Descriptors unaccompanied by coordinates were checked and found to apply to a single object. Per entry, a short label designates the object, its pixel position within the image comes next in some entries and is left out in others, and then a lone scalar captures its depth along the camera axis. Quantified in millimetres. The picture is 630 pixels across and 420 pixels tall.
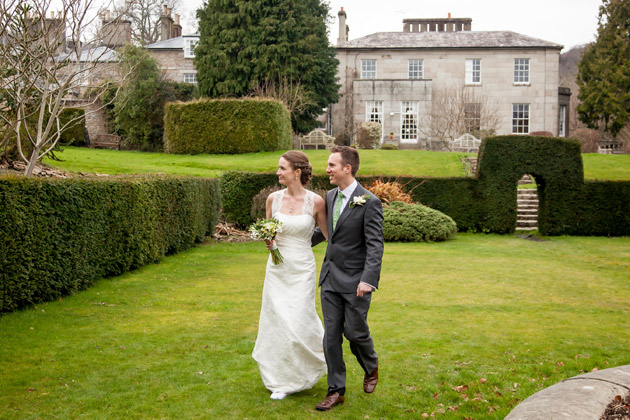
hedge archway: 20609
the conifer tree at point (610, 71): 38312
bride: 4984
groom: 4730
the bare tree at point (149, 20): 48844
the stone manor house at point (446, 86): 41719
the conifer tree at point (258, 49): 36844
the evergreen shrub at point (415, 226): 18531
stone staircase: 23203
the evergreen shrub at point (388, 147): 37719
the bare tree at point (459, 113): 40375
